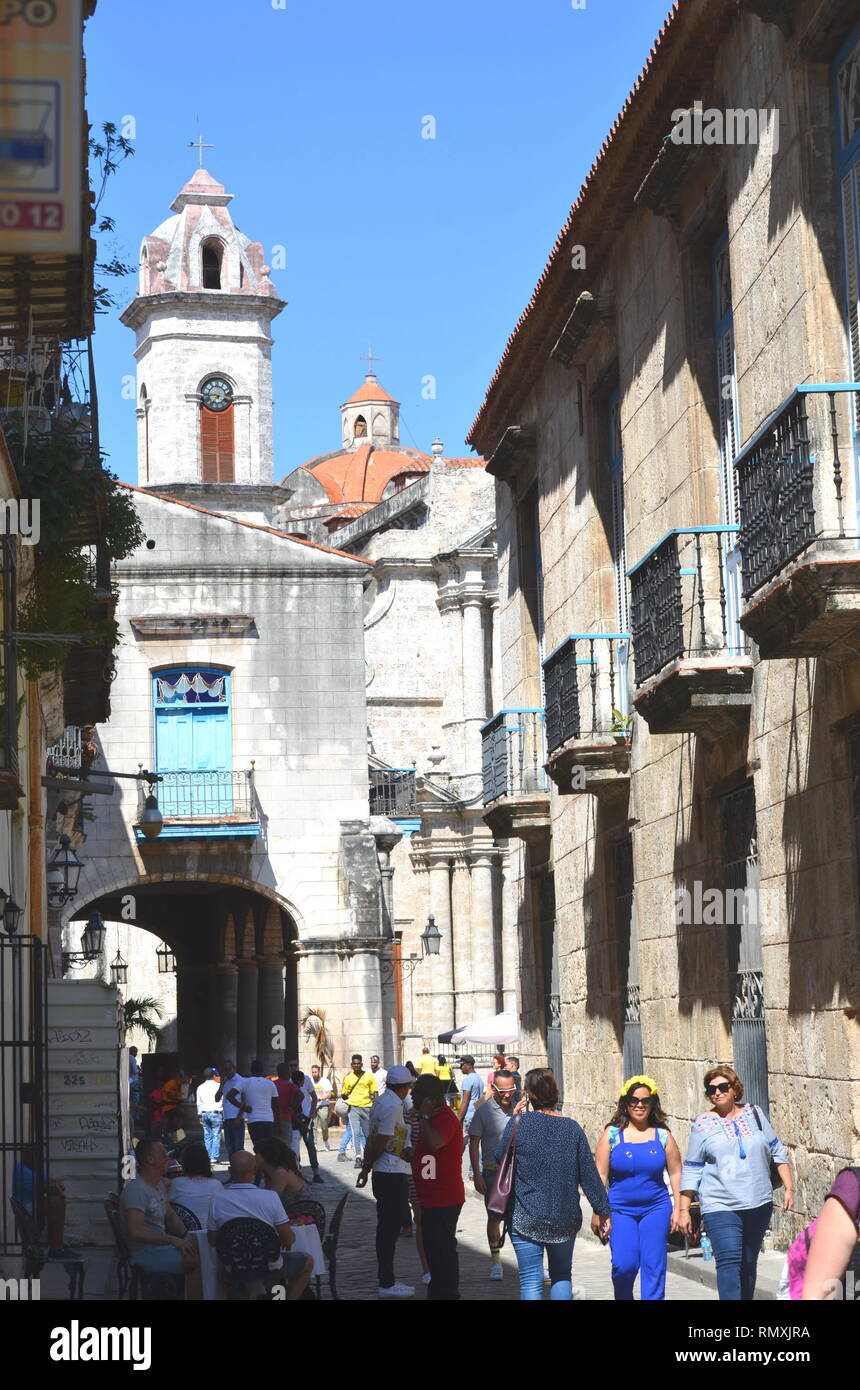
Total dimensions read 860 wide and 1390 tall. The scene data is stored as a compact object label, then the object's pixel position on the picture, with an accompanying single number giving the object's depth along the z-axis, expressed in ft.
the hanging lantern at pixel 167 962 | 160.97
